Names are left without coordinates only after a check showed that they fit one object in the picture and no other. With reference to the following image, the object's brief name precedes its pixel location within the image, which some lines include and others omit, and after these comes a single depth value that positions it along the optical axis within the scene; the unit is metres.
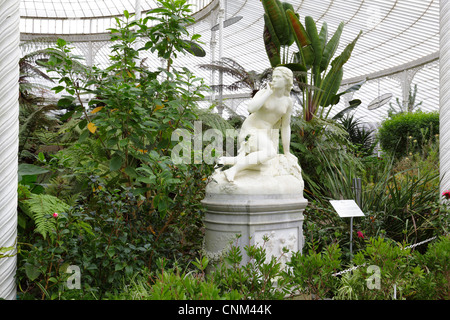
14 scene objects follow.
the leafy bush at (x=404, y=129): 9.63
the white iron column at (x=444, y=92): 4.39
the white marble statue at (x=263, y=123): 3.50
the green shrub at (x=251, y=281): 1.86
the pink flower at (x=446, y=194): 3.99
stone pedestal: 3.29
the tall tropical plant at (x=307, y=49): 7.22
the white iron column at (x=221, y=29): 12.13
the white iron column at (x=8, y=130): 2.22
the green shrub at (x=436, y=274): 2.39
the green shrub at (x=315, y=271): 1.98
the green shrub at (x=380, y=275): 2.17
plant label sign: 3.39
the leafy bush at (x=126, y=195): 2.51
